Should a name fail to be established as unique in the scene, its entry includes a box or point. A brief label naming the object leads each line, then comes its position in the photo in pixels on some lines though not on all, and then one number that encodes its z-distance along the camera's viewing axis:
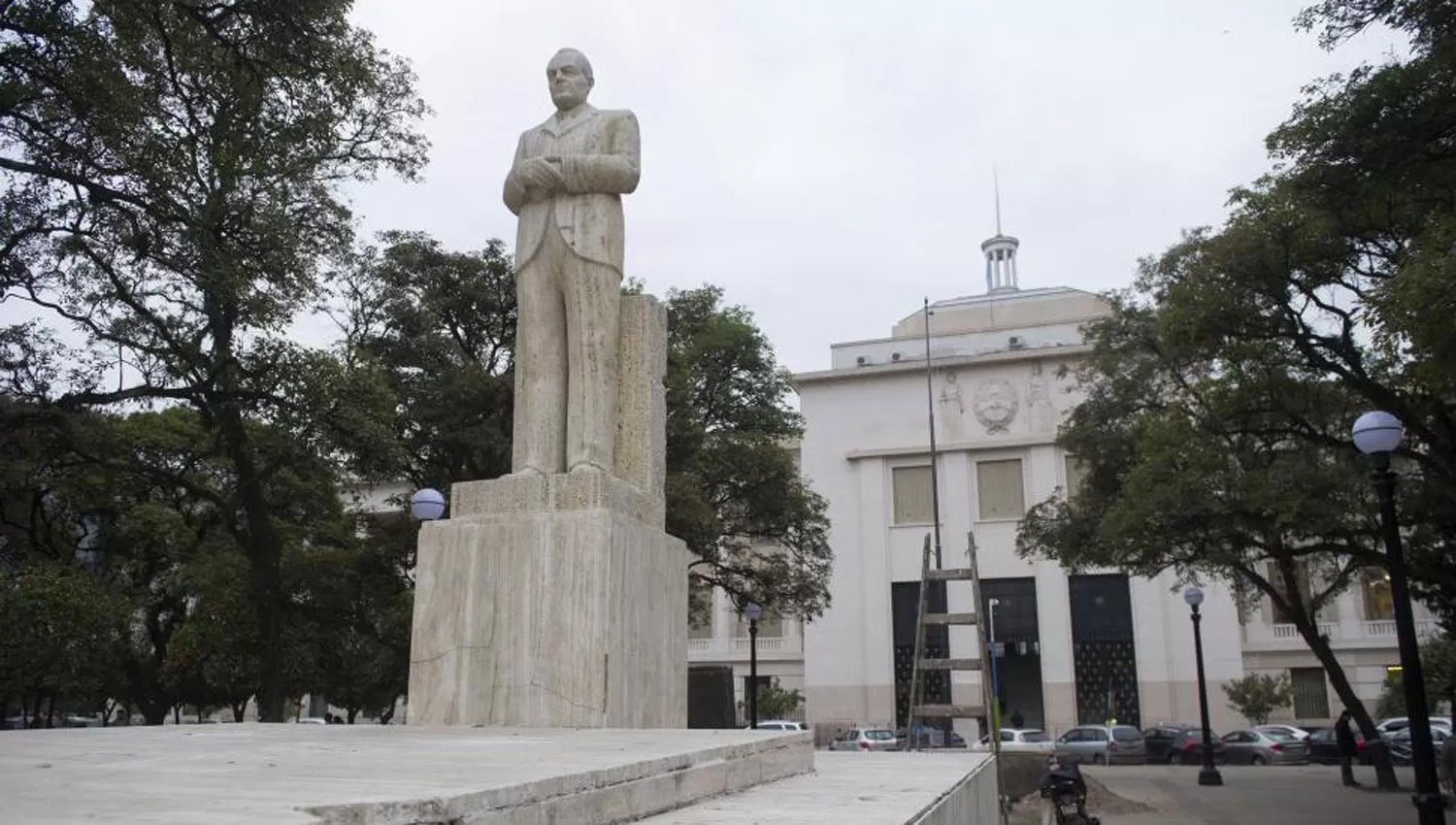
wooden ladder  12.80
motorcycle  11.92
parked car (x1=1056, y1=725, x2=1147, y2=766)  31.39
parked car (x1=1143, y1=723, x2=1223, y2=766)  31.28
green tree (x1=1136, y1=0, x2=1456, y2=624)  10.27
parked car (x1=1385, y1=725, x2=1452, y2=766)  25.45
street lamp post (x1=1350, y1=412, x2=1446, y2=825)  9.98
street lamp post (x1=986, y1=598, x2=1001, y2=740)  38.53
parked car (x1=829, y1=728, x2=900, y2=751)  29.66
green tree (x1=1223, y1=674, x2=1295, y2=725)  37.50
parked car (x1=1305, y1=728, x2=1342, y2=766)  29.27
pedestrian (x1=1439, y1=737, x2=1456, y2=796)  15.81
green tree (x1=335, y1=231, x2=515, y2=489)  20.31
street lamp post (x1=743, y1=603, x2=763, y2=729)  22.56
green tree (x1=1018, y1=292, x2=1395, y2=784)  16.16
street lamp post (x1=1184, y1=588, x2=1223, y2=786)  22.65
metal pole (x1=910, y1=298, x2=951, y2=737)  40.54
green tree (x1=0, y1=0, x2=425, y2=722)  11.38
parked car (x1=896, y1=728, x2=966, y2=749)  25.88
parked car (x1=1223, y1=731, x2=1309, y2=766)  29.84
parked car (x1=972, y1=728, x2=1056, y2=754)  31.06
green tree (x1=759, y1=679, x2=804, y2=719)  42.72
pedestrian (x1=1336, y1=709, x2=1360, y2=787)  20.84
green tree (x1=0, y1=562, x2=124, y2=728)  16.06
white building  40.47
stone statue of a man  8.03
